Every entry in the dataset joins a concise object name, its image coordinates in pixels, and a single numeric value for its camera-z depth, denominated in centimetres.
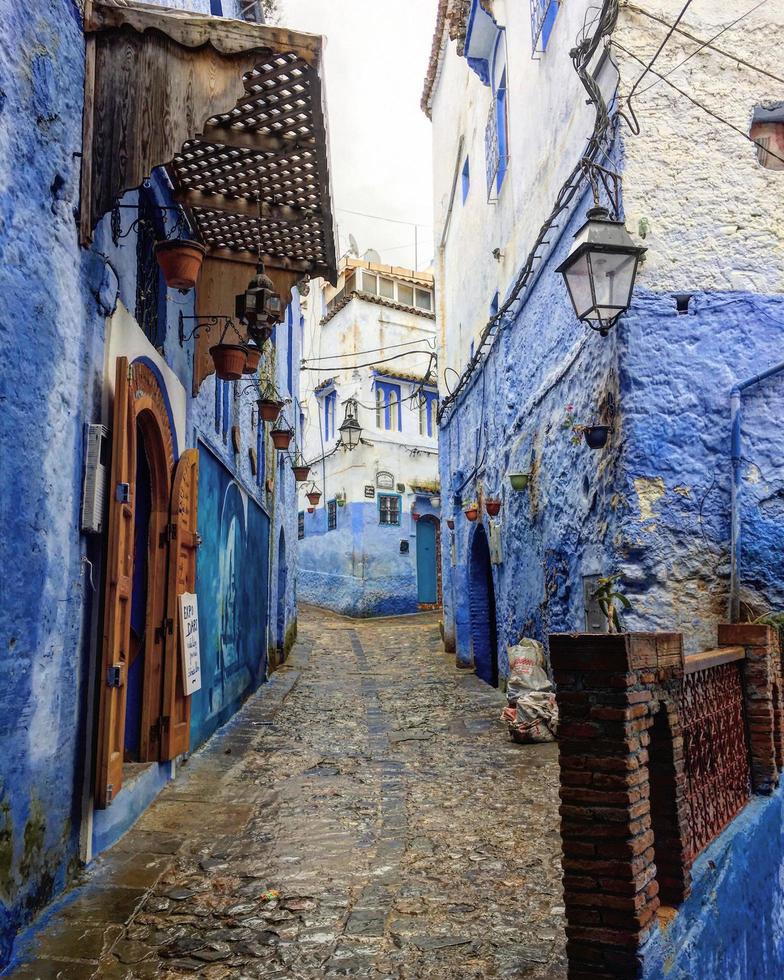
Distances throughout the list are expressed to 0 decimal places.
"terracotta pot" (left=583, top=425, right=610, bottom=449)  646
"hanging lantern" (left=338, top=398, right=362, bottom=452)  2042
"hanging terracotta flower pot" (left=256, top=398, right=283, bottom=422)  1071
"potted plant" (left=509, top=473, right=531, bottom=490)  920
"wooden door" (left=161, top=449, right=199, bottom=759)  568
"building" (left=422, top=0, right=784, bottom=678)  624
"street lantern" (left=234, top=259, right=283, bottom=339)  579
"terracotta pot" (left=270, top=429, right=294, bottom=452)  1292
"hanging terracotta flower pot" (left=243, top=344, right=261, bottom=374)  696
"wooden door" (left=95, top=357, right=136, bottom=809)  419
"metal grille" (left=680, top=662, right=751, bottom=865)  388
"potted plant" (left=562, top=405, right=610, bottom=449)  647
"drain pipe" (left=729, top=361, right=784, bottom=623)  616
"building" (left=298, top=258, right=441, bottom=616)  2262
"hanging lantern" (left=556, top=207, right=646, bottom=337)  574
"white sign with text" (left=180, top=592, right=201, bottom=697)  594
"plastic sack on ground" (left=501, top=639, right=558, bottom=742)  721
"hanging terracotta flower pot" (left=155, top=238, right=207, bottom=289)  498
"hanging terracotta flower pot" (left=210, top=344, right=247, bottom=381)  660
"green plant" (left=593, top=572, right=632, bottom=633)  469
